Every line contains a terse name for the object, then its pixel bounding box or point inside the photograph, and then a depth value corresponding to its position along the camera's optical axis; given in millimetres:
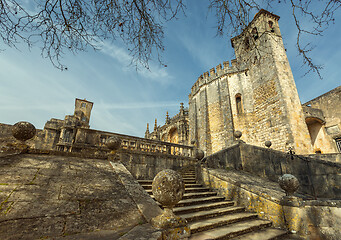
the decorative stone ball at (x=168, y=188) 2439
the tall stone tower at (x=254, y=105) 12391
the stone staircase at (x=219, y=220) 3309
